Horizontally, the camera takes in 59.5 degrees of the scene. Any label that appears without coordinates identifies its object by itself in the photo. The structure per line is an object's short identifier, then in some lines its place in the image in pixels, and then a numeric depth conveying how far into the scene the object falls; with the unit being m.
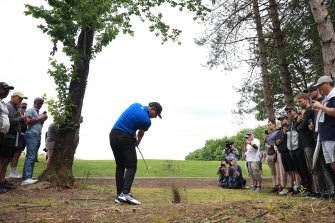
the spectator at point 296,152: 6.57
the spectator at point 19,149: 8.27
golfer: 5.57
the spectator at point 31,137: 7.74
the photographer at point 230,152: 10.60
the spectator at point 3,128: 5.99
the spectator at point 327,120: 4.68
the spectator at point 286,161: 7.30
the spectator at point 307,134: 5.97
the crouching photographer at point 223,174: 10.27
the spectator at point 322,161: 5.43
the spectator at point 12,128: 6.77
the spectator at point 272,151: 8.39
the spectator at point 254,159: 8.79
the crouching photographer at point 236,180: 9.86
